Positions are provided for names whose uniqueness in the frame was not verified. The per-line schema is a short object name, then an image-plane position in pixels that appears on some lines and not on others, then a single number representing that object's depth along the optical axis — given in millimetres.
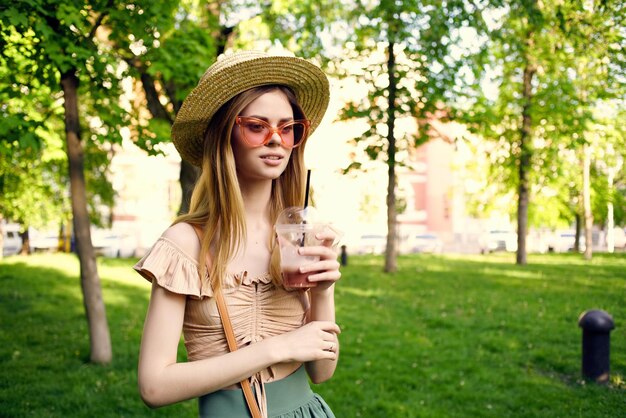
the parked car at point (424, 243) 39303
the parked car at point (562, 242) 41312
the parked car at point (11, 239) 37406
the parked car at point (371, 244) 39500
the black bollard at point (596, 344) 6398
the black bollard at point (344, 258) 19097
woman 1729
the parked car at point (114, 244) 34028
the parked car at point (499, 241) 39281
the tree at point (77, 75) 5324
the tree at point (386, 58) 13125
